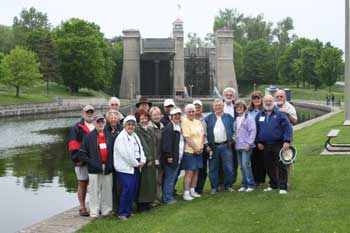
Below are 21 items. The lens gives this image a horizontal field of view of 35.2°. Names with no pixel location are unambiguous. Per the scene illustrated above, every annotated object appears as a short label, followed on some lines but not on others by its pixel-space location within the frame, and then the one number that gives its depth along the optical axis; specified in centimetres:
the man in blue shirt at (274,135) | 881
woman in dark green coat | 846
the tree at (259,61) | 9406
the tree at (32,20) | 11112
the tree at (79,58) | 6794
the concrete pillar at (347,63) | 2153
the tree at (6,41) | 8439
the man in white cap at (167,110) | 921
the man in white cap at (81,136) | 839
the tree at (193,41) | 13252
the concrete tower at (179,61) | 8419
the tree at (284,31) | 11122
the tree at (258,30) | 11344
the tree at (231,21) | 11436
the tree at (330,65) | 6588
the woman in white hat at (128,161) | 815
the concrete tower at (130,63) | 8412
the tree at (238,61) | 9711
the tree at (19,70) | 5645
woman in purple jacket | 912
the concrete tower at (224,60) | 8556
